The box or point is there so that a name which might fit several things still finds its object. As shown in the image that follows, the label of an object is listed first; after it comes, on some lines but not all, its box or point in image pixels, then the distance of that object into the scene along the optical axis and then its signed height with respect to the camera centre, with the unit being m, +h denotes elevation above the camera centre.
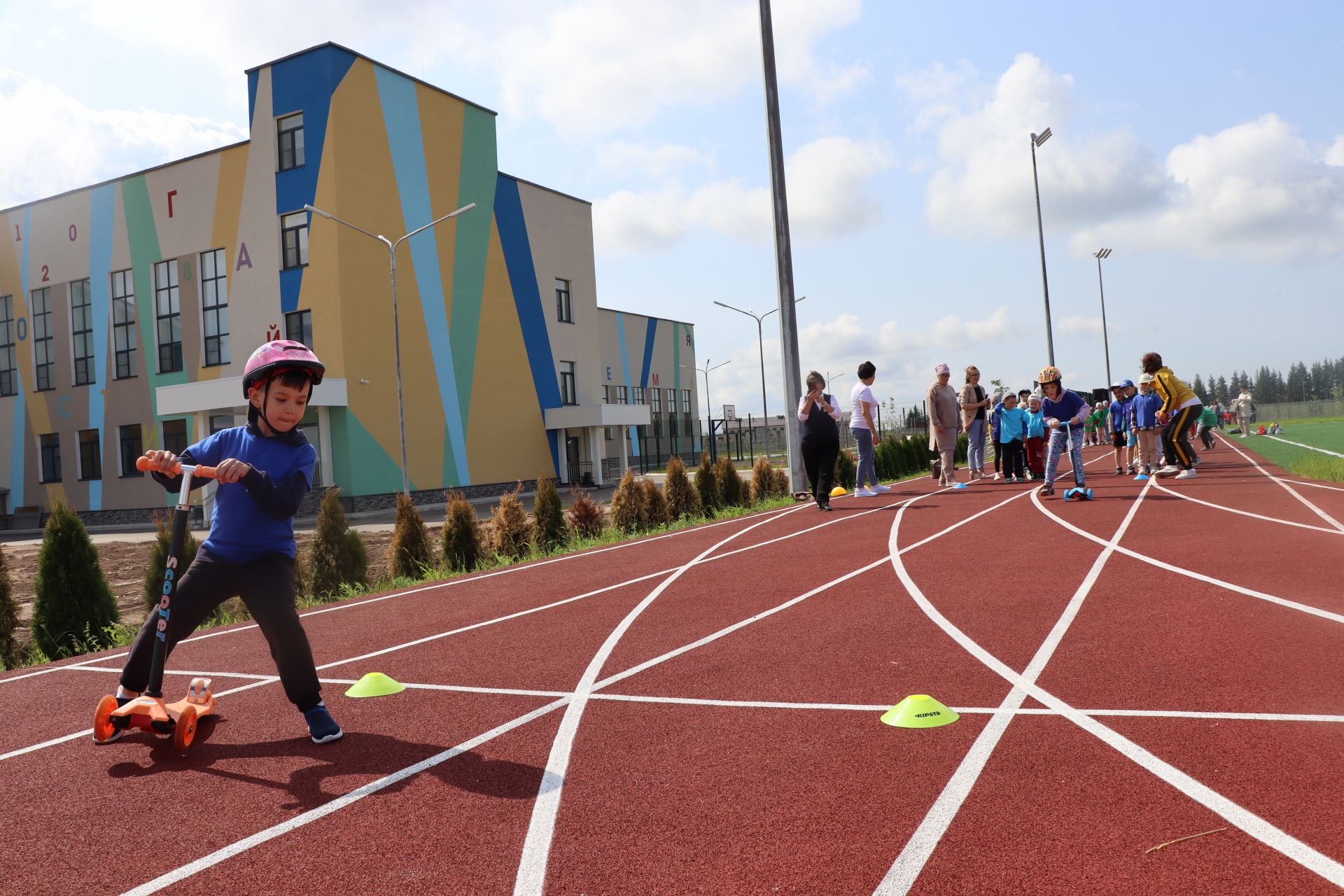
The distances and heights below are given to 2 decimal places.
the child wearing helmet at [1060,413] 14.27 +0.28
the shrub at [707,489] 18.59 -0.60
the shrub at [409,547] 13.70 -0.97
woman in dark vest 15.00 +0.21
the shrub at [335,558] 12.65 -0.98
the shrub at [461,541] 13.71 -0.94
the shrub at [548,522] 15.12 -0.83
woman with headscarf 17.30 +0.44
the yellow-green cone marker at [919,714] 4.54 -1.29
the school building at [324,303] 32.12 +6.86
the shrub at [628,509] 16.72 -0.79
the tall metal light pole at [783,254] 18.30 +3.78
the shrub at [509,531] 14.88 -0.91
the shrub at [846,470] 22.23 -0.52
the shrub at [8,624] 9.80 -1.20
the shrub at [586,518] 16.20 -0.87
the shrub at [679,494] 17.83 -0.64
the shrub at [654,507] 17.02 -0.80
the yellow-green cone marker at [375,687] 5.68 -1.22
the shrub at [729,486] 19.09 -0.58
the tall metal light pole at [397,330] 28.89 +4.49
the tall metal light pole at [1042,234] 35.88 +7.72
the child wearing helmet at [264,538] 4.64 -0.24
